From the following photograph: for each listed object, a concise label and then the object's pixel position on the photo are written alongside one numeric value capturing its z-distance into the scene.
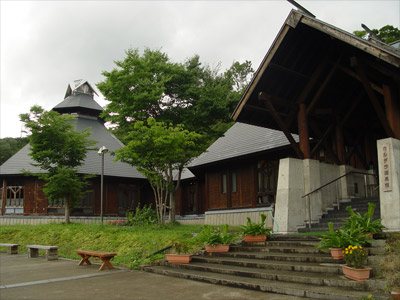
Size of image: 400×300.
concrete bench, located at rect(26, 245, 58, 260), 12.71
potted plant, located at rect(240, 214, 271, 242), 10.21
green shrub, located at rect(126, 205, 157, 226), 16.42
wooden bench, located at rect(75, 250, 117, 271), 9.86
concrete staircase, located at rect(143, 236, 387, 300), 5.97
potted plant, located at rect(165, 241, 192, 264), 9.73
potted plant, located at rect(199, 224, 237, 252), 10.20
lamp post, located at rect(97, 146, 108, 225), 17.62
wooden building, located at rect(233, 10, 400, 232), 9.84
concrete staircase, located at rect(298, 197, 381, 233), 10.53
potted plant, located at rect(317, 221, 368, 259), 7.21
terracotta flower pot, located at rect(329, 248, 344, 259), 7.21
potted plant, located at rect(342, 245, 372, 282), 6.08
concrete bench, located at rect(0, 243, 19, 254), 15.22
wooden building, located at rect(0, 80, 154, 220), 24.61
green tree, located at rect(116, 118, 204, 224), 14.24
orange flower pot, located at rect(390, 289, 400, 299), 5.18
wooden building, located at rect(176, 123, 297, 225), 17.73
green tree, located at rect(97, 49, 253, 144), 18.62
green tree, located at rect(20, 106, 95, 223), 18.55
